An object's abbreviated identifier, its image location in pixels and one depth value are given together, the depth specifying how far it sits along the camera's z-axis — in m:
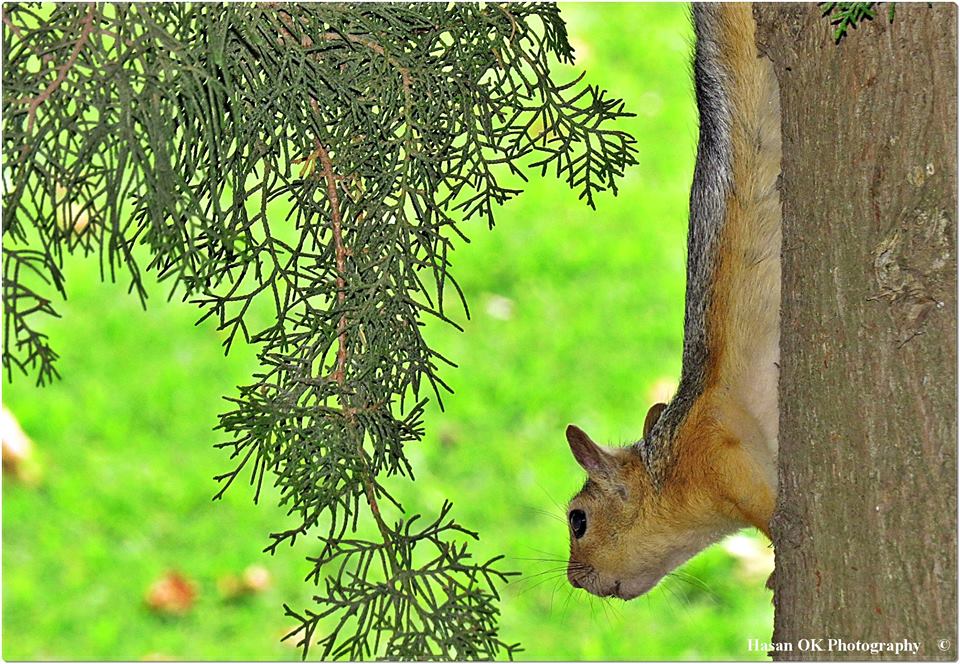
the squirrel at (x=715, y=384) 3.73
